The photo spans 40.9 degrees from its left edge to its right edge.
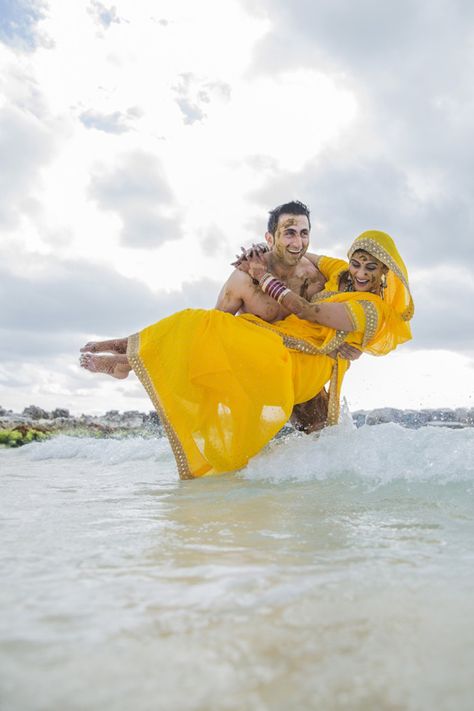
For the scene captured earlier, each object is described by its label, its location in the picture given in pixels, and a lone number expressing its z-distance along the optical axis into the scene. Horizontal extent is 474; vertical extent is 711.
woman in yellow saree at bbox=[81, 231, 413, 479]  4.55
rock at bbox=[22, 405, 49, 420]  19.88
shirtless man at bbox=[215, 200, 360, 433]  4.89
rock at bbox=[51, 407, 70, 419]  20.35
